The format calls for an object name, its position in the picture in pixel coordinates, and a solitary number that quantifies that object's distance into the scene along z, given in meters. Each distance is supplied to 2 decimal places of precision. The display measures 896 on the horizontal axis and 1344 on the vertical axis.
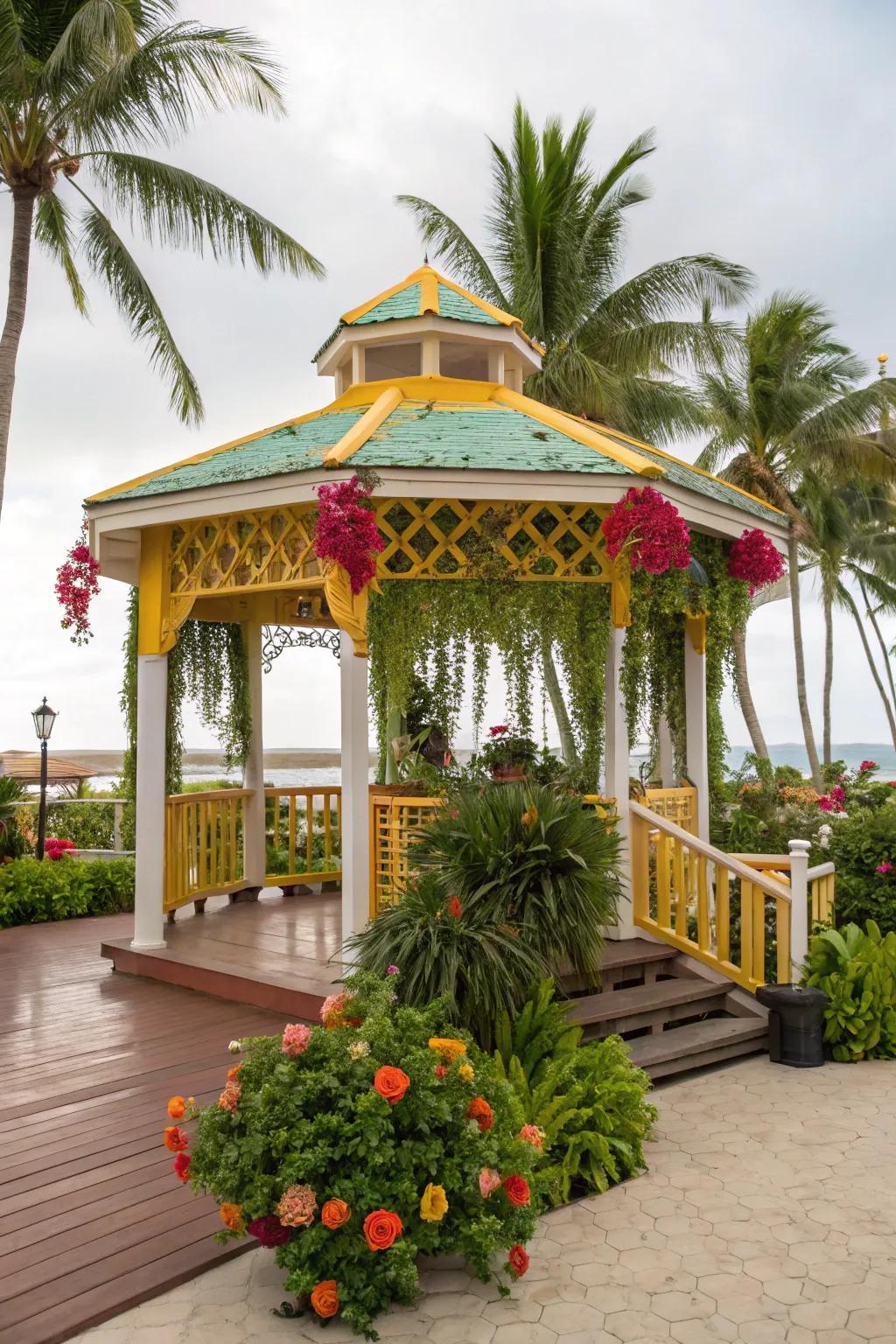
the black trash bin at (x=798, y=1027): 5.89
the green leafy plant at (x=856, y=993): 5.98
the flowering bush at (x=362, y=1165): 3.17
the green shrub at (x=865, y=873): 7.21
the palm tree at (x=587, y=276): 18.27
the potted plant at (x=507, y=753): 7.29
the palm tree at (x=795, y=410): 20.51
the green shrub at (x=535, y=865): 5.41
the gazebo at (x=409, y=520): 6.36
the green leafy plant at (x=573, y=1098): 4.29
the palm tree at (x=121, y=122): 11.40
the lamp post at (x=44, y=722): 11.96
